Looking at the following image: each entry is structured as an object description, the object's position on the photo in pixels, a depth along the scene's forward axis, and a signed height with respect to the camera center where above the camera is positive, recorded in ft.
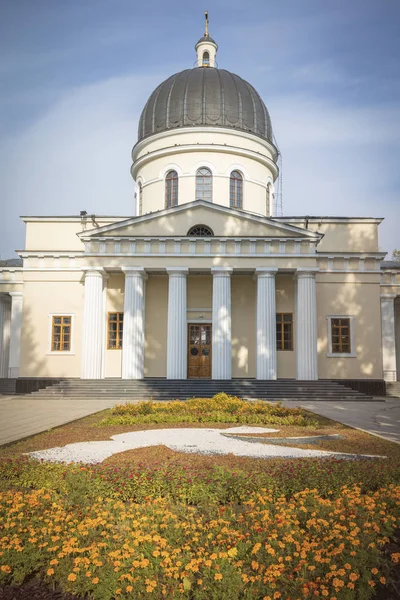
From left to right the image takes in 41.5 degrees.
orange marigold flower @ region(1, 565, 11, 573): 15.65 -6.07
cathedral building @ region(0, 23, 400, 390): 88.79 +15.66
